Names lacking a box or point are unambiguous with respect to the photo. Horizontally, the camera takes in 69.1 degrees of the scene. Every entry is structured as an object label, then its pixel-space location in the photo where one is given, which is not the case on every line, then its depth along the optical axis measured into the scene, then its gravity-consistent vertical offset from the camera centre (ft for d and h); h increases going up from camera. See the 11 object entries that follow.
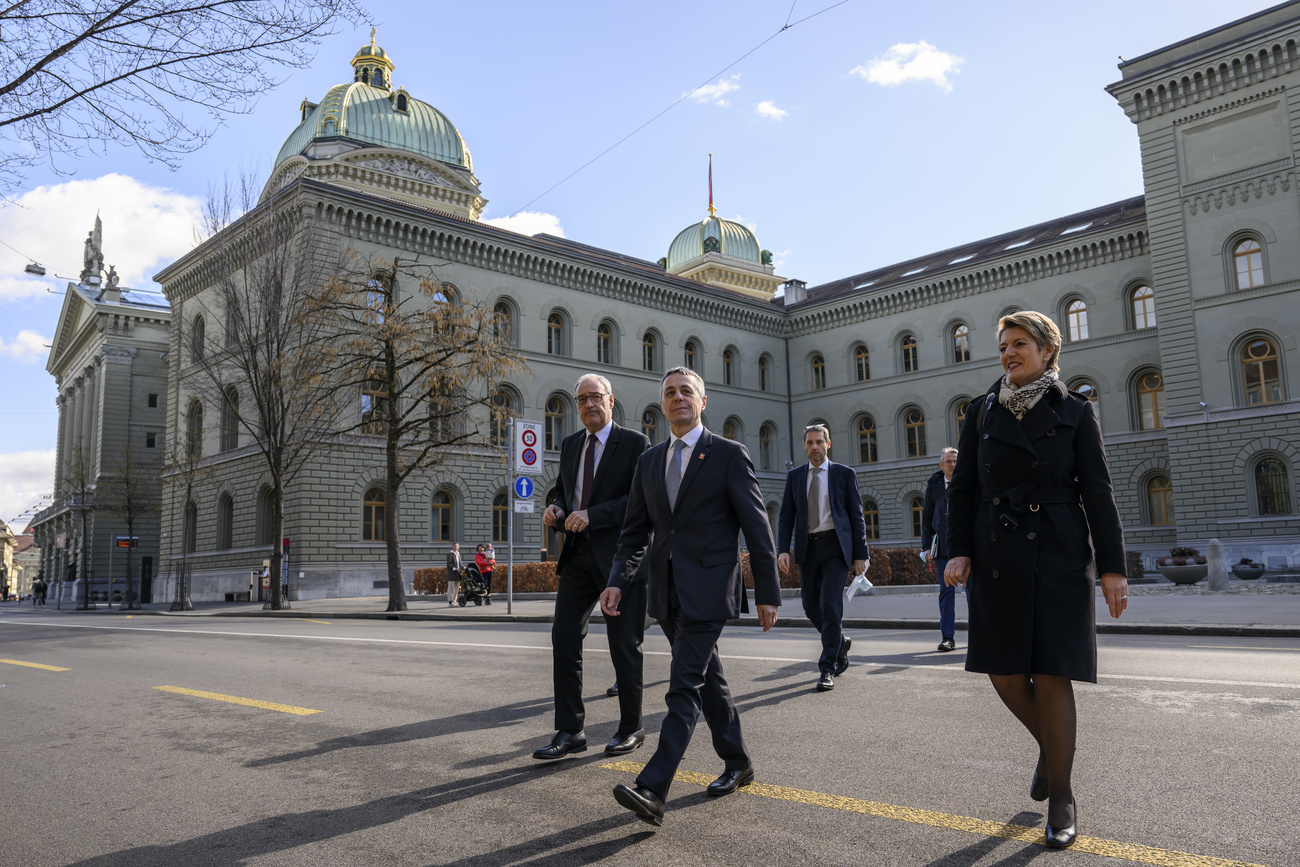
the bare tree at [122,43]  30.81 +17.57
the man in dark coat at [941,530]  30.53 +0.87
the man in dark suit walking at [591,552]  16.51 +0.21
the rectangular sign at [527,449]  59.82 +7.28
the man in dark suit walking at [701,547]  13.32 +0.20
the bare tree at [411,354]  80.74 +18.33
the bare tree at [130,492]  130.41 +13.32
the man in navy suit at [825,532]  24.71 +0.66
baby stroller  80.74 -1.79
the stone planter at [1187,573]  77.25 -1.94
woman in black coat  11.54 +0.03
